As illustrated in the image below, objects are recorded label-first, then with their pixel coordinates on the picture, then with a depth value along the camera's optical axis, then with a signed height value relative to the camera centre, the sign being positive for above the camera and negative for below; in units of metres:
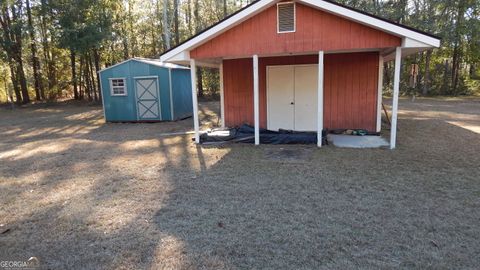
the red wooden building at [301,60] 6.34 +0.67
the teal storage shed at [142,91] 12.10 -0.04
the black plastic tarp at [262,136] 7.43 -1.22
